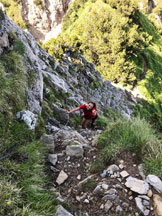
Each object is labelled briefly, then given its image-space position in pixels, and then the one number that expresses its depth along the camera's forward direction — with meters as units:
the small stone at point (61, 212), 2.78
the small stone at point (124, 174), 3.75
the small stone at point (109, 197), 3.31
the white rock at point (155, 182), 3.39
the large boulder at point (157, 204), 2.98
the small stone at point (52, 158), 4.28
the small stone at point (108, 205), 3.19
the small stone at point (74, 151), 4.65
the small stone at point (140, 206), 3.03
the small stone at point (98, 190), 3.49
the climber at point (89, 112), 8.14
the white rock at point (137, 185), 3.36
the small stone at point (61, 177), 3.82
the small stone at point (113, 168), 3.94
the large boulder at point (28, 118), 4.20
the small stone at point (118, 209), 3.10
